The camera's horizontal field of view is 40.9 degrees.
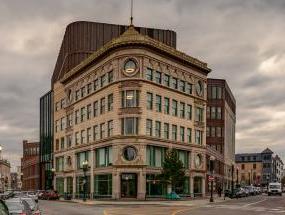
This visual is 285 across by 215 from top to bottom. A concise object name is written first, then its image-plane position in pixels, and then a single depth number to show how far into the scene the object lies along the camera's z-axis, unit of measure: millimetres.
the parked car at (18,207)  15667
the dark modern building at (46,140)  77955
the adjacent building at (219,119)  85921
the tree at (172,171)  48295
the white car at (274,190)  73782
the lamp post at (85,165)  50300
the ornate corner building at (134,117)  49375
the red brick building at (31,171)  95208
